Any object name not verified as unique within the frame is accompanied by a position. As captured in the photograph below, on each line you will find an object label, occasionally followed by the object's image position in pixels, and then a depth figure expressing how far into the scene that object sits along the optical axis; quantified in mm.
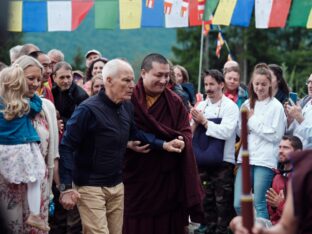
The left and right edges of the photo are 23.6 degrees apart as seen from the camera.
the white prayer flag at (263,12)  10164
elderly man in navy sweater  5258
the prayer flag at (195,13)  11180
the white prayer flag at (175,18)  11055
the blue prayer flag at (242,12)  10484
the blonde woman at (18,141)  4883
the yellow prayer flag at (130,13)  10969
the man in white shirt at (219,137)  7352
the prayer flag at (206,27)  12019
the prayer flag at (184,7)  11023
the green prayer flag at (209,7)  11109
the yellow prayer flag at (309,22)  10164
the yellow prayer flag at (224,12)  10602
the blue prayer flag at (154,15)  11117
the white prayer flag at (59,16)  11359
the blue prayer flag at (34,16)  11414
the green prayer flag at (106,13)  11384
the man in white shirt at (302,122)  6695
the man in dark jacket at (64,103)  7054
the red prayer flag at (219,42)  12633
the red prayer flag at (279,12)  10211
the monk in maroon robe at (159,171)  5910
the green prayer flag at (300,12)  10297
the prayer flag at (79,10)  11443
